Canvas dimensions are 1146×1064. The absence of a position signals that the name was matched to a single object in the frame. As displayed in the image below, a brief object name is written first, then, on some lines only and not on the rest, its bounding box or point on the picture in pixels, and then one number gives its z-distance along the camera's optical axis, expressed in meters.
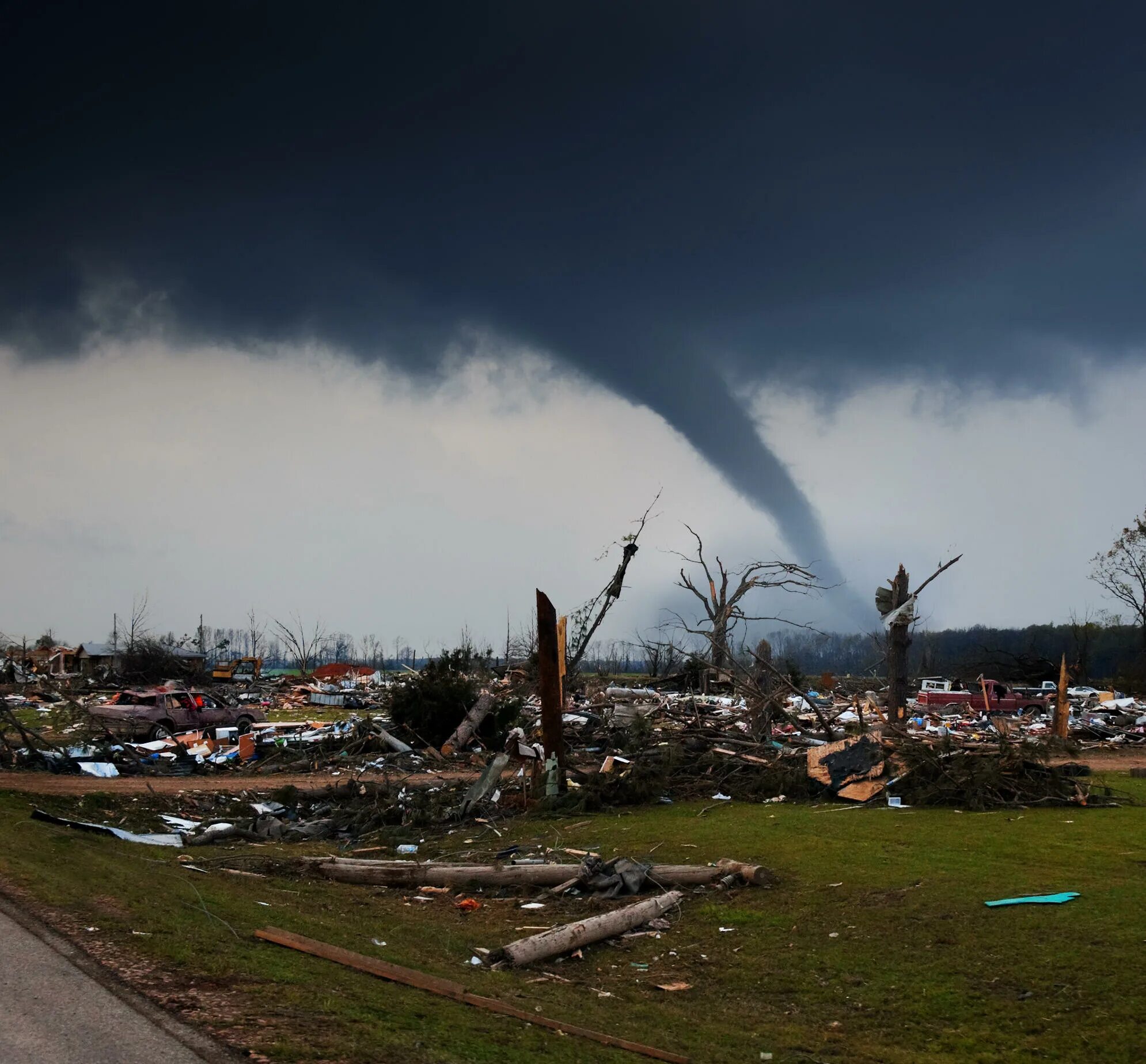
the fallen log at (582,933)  7.39
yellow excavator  49.91
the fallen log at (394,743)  21.27
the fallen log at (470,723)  22.08
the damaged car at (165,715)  23.19
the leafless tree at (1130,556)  48.69
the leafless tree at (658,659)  19.94
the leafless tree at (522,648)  35.56
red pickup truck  34.78
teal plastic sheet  7.89
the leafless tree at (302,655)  56.94
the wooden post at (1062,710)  23.25
